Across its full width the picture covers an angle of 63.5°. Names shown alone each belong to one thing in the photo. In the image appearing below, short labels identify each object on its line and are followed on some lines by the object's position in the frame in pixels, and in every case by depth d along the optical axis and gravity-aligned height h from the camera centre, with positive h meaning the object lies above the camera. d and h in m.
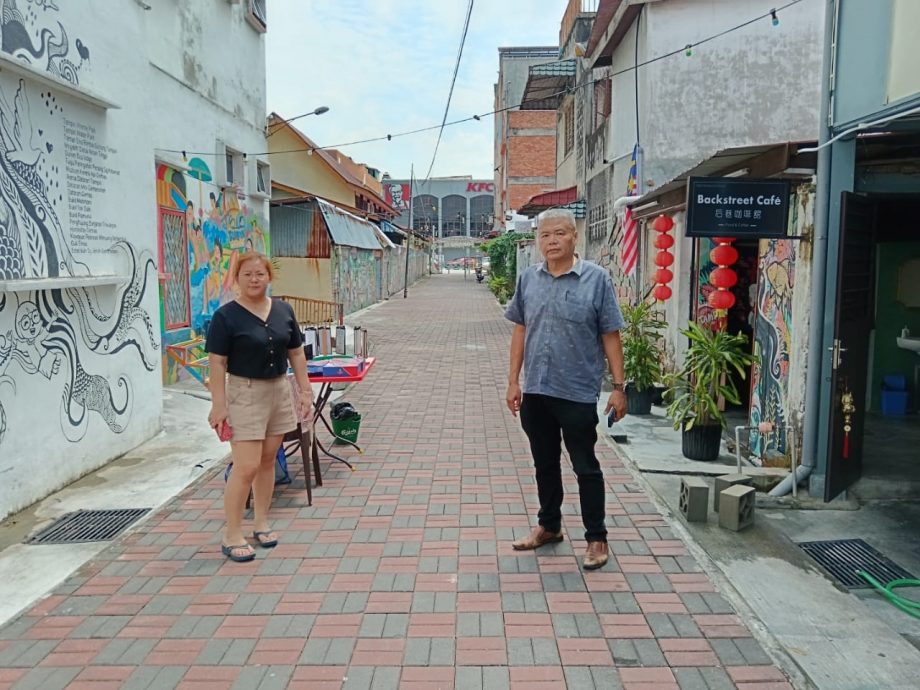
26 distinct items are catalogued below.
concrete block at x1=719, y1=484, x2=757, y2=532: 4.78 -1.54
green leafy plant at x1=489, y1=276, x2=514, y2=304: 27.49 -0.75
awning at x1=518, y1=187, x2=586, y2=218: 16.54 +1.57
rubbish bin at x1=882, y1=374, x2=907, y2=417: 8.04 -1.36
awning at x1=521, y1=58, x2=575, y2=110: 16.23 +4.33
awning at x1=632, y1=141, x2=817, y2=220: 5.55 +0.89
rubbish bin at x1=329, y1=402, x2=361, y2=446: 6.66 -1.37
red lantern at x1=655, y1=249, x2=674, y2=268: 8.53 +0.13
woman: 4.24 -0.62
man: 4.02 -0.45
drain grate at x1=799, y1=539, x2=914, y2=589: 4.27 -1.75
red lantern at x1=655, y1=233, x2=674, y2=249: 8.46 +0.32
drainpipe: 5.18 -0.04
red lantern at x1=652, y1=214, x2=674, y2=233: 8.42 +0.52
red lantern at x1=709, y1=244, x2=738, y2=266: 6.82 +0.14
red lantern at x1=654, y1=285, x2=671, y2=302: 8.76 -0.27
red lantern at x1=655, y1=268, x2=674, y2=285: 8.70 -0.07
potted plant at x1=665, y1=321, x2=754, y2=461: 6.30 -1.05
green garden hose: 3.87 -1.75
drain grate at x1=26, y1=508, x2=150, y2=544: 4.67 -1.68
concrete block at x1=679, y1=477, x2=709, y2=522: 4.92 -1.54
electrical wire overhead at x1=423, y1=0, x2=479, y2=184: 9.92 +3.35
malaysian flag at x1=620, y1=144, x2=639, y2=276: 10.91 +0.52
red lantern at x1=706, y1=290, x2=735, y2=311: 6.93 -0.28
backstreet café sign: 5.45 +0.47
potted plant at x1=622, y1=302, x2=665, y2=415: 8.23 -1.11
